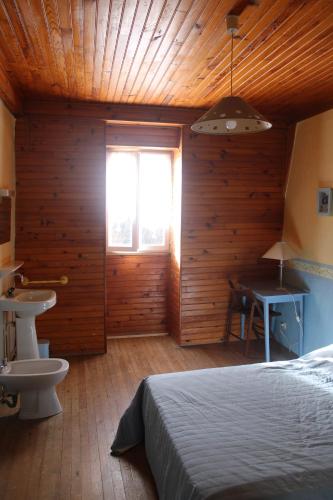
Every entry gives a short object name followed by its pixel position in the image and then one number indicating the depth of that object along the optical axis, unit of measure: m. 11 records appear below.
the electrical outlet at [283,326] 4.60
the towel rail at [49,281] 4.14
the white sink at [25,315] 3.27
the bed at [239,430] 1.66
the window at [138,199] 4.79
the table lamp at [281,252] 4.20
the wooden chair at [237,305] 4.38
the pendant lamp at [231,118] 2.10
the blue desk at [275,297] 4.04
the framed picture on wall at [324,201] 3.87
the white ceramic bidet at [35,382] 2.92
